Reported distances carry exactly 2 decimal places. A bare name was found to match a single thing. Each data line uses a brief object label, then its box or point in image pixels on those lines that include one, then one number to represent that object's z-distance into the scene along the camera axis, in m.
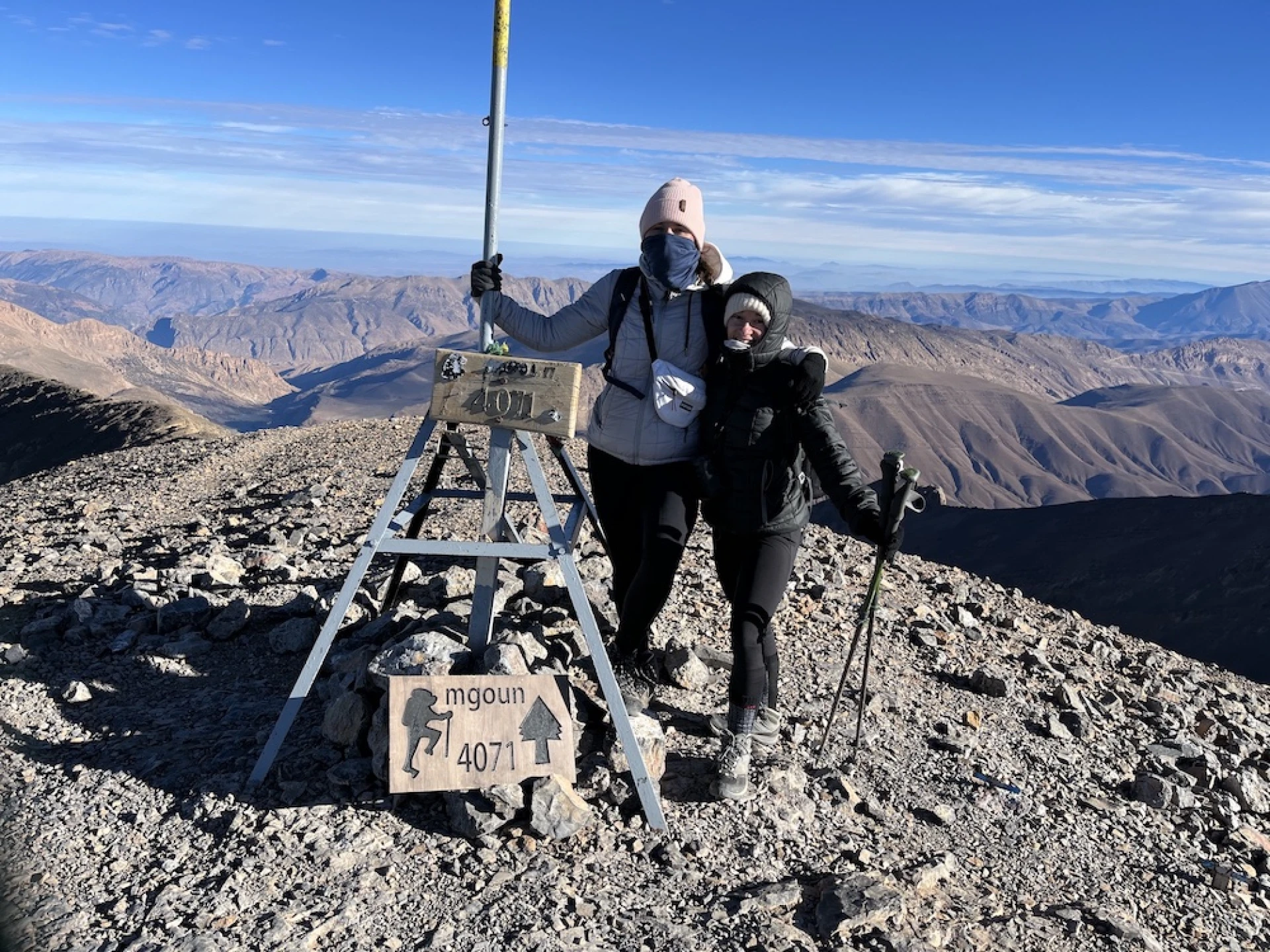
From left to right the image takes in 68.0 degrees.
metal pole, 4.37
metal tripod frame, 4.64
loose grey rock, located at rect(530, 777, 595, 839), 4.66
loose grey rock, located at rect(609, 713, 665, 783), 5.09
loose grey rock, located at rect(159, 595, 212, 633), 7.07
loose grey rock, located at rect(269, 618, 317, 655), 6.68
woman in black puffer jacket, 4.85
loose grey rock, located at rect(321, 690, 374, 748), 5.15
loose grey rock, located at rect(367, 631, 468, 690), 5.00
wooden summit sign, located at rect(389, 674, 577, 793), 4.62
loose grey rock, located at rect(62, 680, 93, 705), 5.93
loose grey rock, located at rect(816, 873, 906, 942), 4.24
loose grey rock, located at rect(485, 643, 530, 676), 4.98
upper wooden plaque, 4.62
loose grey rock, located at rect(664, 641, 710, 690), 6.45
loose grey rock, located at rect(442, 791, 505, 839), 4.61
